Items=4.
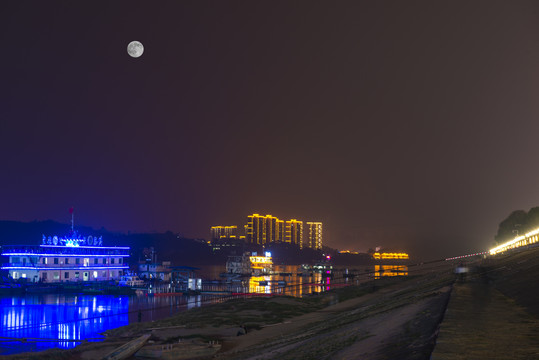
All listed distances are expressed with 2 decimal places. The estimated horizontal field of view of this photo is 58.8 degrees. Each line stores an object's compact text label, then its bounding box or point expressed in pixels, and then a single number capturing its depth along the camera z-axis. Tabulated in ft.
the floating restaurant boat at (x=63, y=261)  306.55
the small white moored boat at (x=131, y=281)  311.68
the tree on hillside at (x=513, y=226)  445.37
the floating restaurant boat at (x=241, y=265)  532.19
